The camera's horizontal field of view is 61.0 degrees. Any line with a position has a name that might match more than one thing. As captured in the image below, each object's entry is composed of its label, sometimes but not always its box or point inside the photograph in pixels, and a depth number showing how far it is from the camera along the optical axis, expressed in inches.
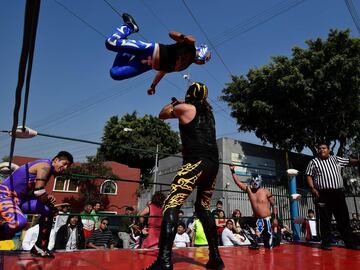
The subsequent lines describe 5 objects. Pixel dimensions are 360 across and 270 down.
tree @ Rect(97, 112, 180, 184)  1165.7
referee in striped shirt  169.5
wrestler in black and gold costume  95.4
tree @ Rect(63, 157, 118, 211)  929.5
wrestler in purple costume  106.0
